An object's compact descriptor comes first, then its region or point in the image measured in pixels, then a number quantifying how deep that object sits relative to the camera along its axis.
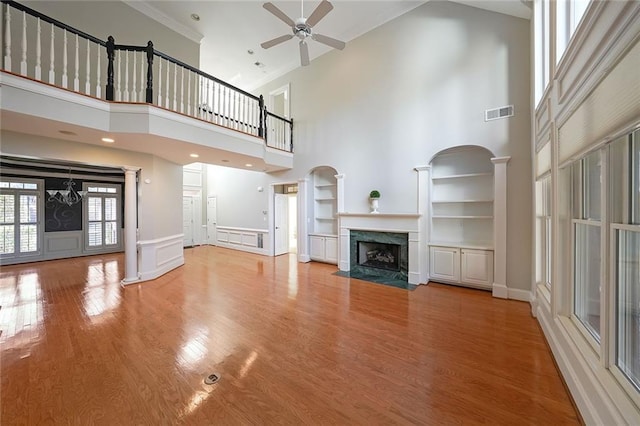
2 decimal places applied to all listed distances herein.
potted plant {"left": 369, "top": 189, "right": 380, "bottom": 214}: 5.18
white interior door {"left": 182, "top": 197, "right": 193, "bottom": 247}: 9.16
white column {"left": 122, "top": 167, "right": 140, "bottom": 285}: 4.67
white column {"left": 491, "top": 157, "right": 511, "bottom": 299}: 3.95
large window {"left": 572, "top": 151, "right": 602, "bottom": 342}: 1.86
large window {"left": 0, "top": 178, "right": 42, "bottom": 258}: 6.22
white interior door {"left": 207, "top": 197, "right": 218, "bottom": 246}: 9.39
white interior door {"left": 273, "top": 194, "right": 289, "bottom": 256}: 7.52
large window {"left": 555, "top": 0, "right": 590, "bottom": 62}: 2.12
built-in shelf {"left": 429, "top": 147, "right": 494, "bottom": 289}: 4.32
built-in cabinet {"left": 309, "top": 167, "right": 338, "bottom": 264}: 6.47
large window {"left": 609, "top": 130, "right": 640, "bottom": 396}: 1.38
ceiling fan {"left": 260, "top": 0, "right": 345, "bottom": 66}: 3.16
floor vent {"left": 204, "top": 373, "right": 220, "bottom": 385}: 2.04
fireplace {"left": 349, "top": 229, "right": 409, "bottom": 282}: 4.97
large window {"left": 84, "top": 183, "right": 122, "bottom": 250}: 7.62
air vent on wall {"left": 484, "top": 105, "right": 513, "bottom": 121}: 3.91
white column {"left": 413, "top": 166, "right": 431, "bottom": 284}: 4.70
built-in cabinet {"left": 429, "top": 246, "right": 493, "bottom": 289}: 4.21
